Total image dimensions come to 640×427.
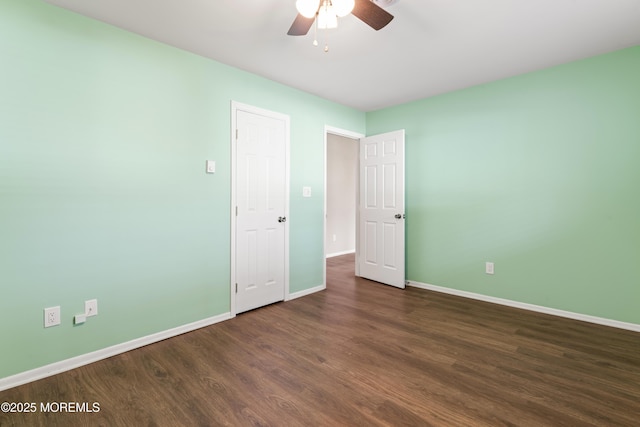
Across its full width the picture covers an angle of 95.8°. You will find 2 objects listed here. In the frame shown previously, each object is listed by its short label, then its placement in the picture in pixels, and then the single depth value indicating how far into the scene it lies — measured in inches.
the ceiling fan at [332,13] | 63.2
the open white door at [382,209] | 154.7
